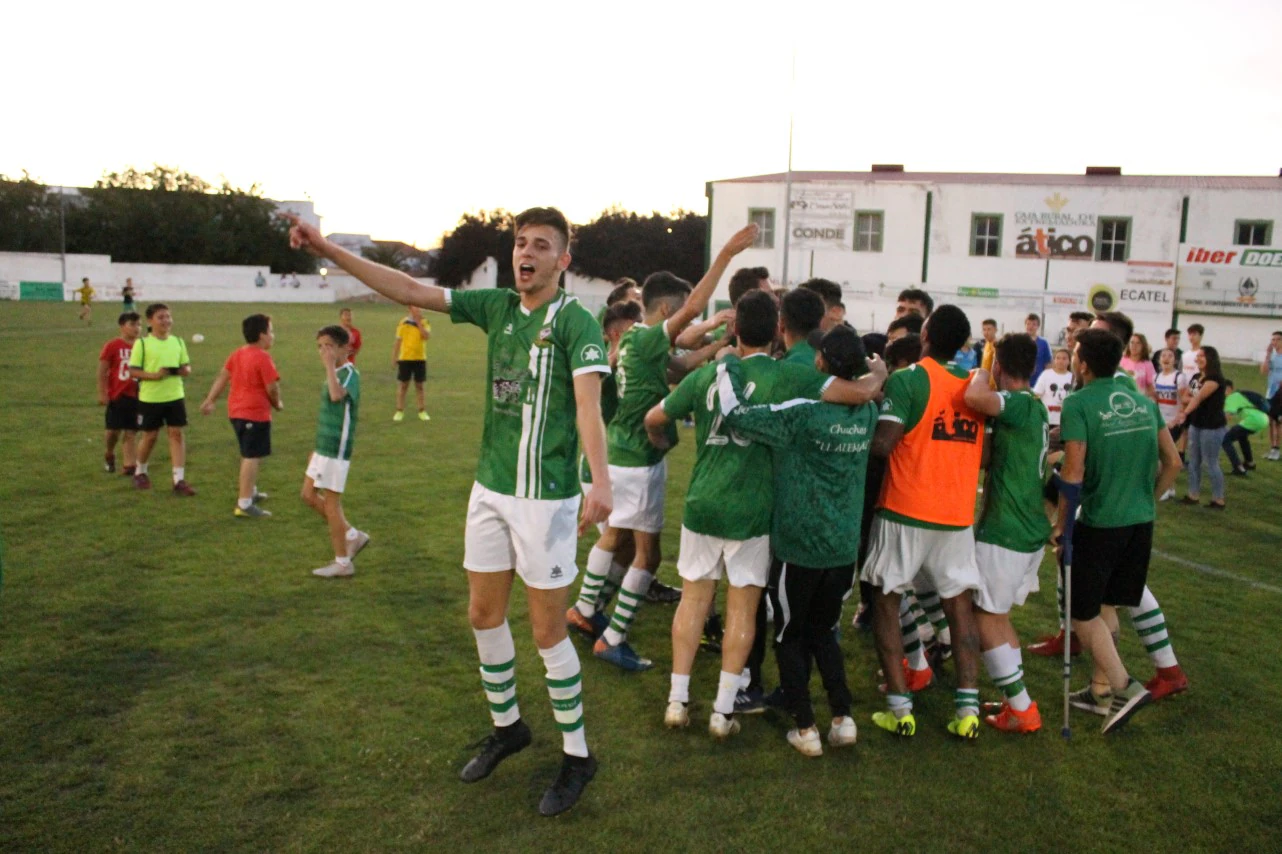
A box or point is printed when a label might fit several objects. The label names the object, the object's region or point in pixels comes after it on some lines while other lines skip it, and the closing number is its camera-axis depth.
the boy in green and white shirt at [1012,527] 4.95
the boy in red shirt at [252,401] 9.09
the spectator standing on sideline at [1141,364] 10.88
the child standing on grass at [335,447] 7.20
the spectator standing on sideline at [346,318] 14.92
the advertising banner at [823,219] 42.31
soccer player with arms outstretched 4.04
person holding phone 10.02
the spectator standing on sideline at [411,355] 15.71
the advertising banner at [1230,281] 37.41
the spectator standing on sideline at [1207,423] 11.05
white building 37.91
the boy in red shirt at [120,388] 10.49
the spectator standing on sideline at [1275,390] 15.18
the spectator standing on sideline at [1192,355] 13.45
